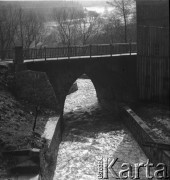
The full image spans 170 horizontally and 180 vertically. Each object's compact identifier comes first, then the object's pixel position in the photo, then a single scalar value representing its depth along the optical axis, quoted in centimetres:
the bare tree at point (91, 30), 4207
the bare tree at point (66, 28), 4106
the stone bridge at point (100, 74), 2191
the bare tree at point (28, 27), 3731
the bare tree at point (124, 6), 3921
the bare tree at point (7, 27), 3321
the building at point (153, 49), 2230
